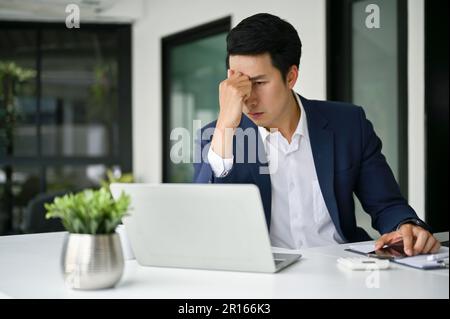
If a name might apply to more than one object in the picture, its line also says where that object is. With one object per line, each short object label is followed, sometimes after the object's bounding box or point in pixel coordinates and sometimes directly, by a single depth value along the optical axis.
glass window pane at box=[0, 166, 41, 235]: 5.85
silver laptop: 1.31
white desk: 1.21
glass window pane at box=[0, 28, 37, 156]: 5.81
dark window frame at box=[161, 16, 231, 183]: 5.62
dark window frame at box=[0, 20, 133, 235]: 5.83
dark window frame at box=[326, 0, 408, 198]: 3.76
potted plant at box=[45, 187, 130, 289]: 1.23
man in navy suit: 2.02
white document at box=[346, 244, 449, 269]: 1.44
